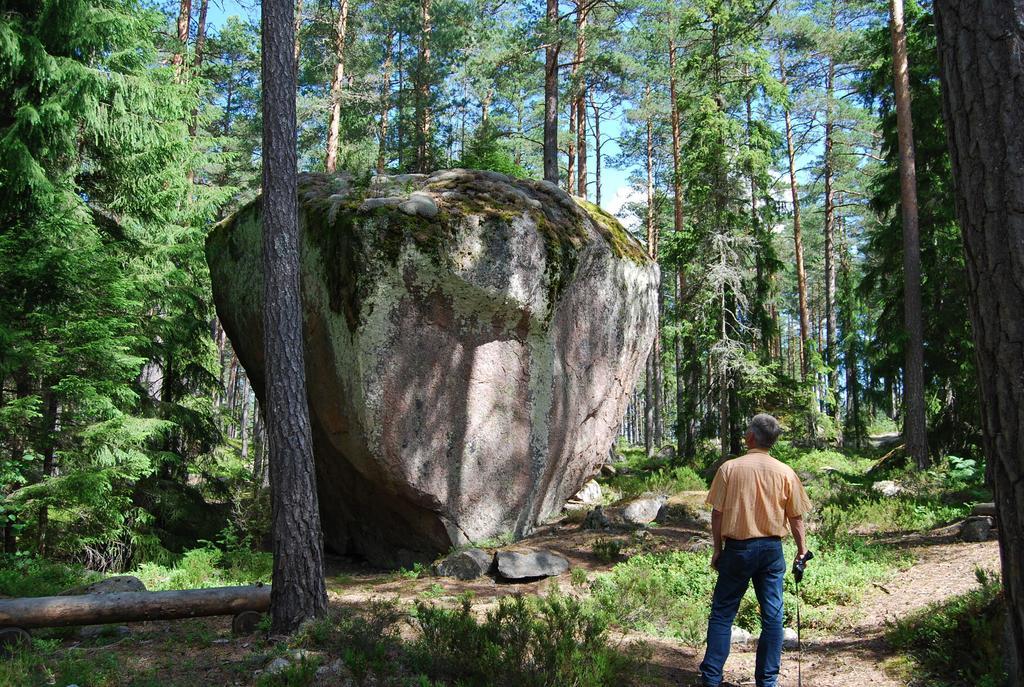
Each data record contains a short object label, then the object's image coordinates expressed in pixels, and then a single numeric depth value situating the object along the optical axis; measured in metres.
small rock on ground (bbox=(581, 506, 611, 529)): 10.30
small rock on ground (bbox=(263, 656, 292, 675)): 4.89
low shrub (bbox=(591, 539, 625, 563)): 8.67
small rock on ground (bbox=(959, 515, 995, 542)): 8.12
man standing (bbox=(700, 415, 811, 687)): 4.55
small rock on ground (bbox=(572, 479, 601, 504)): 13.09
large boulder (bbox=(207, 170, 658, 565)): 8.89
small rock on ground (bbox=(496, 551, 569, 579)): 8.23
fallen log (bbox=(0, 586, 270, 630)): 5.73
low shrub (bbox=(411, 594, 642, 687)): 4.57
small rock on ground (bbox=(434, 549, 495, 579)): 8.45
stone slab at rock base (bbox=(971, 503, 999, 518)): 8.69
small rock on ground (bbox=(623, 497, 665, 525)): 10.77
